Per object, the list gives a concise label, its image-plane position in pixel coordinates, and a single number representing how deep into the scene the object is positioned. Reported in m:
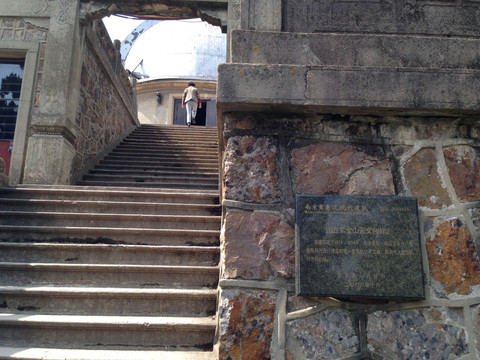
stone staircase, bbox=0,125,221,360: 2.86
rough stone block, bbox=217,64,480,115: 2.20
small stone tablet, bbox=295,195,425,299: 2.00
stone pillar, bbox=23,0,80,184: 6.63
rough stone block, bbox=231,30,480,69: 2.38
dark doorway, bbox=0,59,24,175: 7.59
